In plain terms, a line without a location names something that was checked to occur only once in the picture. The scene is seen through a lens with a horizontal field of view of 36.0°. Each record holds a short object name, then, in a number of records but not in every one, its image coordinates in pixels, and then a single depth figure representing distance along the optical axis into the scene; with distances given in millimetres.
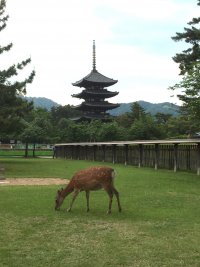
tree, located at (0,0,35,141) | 20989
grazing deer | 7045
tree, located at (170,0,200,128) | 20537
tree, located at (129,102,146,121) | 51386
